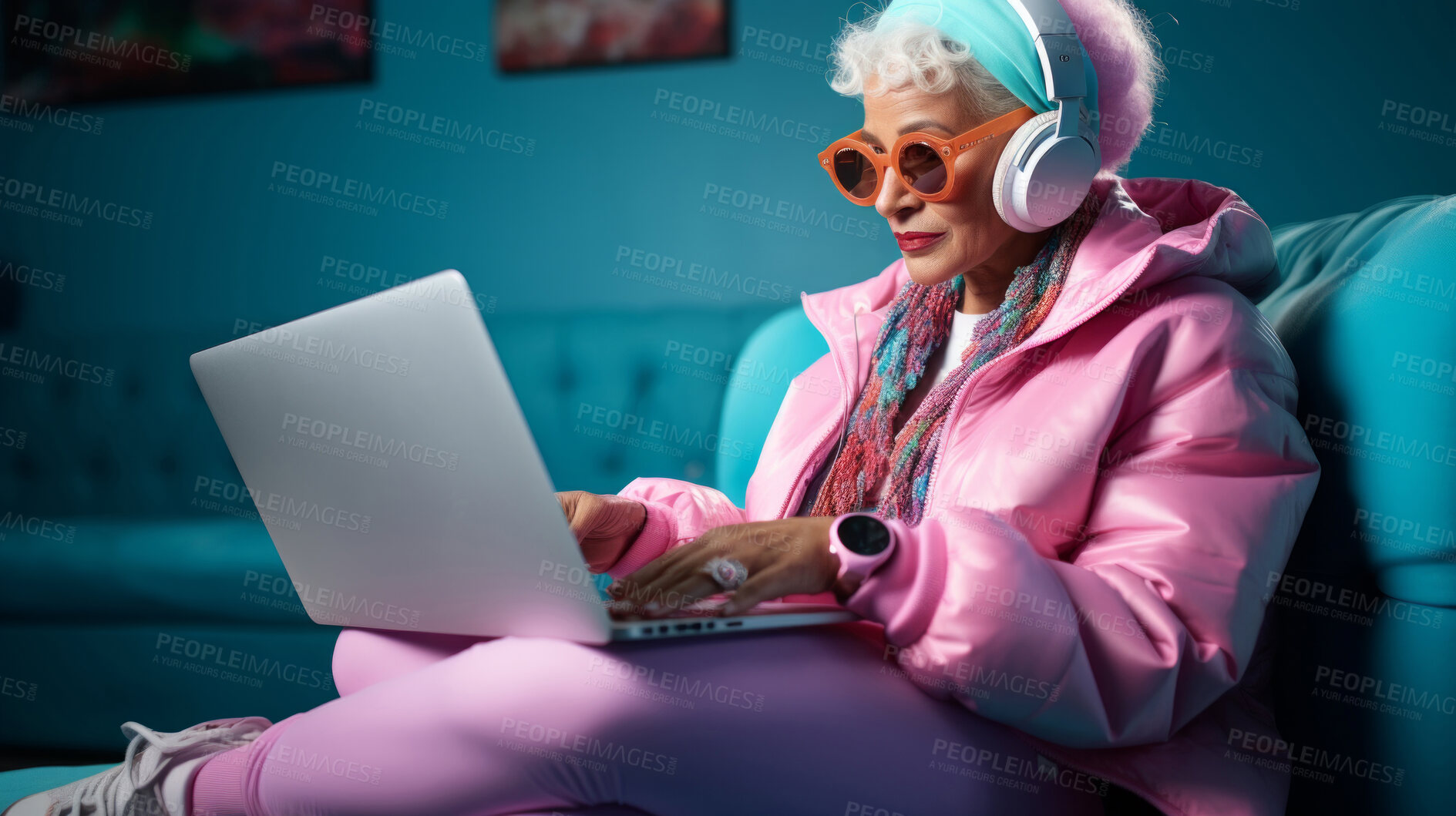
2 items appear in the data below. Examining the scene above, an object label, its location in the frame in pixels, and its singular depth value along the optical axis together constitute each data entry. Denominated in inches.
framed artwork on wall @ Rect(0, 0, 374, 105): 106.0
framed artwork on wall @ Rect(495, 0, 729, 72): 97.3
